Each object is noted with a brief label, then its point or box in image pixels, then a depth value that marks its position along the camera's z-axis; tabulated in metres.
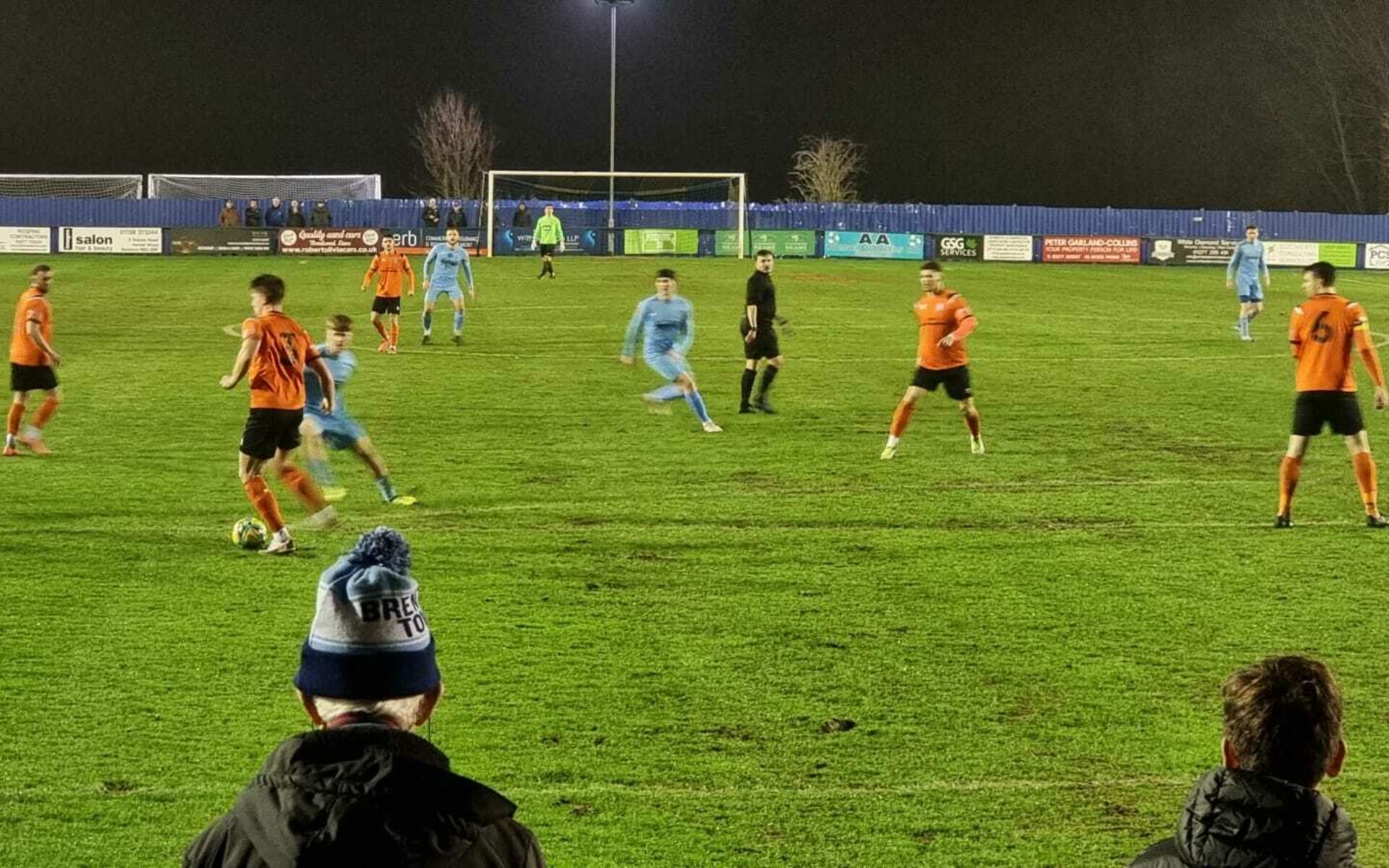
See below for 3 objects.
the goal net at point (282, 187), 73.38
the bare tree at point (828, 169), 97.44
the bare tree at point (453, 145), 101.81
